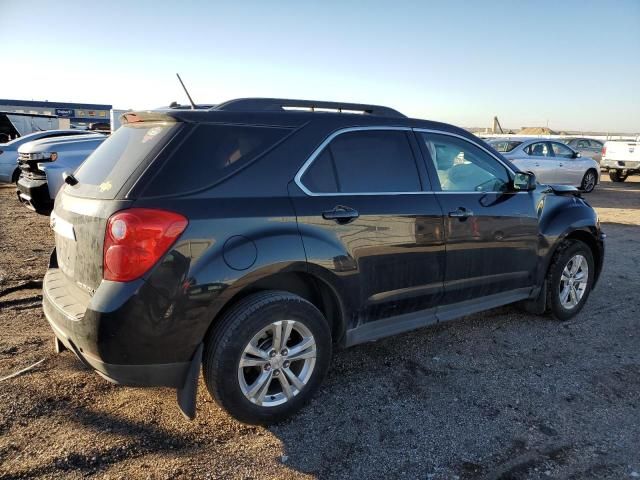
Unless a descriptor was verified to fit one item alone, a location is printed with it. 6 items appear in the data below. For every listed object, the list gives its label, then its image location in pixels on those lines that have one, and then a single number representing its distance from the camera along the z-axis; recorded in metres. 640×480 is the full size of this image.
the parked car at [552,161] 13.81
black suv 2.53
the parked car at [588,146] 21.69
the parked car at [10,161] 12.70
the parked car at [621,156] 18.84
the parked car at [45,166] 8.11
